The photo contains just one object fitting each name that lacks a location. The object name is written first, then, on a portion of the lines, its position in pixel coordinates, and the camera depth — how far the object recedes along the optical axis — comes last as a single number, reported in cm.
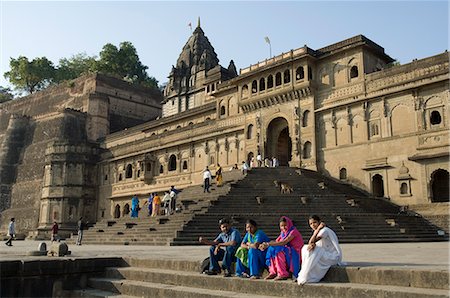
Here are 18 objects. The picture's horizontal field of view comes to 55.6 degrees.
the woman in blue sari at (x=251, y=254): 646
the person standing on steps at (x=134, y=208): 2366
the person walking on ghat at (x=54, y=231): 2103
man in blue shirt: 686
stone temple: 2288
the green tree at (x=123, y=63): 6319
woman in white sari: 569
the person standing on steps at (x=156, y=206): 2122
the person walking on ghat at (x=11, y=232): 1979
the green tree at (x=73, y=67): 6550
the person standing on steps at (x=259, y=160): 2833
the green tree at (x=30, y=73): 6141
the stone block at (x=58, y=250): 902
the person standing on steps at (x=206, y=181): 2252
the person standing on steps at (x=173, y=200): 2105
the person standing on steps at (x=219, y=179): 2317
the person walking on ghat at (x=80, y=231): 1870
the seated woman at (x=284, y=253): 612
